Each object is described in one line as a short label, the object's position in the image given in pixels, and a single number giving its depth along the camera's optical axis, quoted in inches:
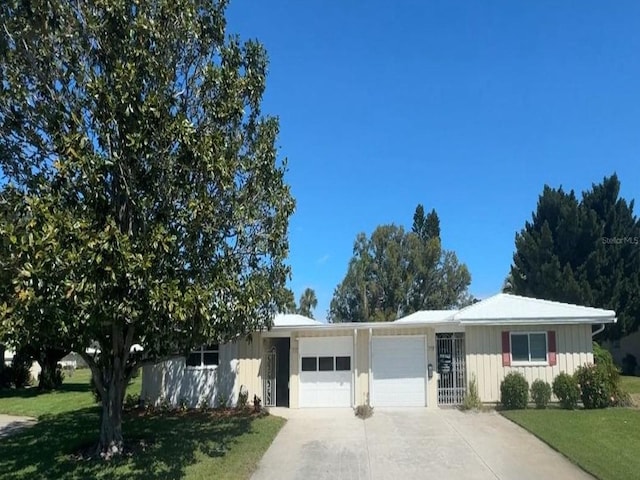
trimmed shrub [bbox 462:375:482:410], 720.3
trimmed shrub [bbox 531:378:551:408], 715.4
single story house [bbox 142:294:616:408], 740.0
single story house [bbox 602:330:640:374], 1283.2
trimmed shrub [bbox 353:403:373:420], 688.0
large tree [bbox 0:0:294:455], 369.1
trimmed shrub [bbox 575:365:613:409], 697.0
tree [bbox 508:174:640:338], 1243.2
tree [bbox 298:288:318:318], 2249.0
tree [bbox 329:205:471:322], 1892.2
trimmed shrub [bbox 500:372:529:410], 712.4
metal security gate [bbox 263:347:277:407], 786.2
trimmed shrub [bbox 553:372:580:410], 702.5
